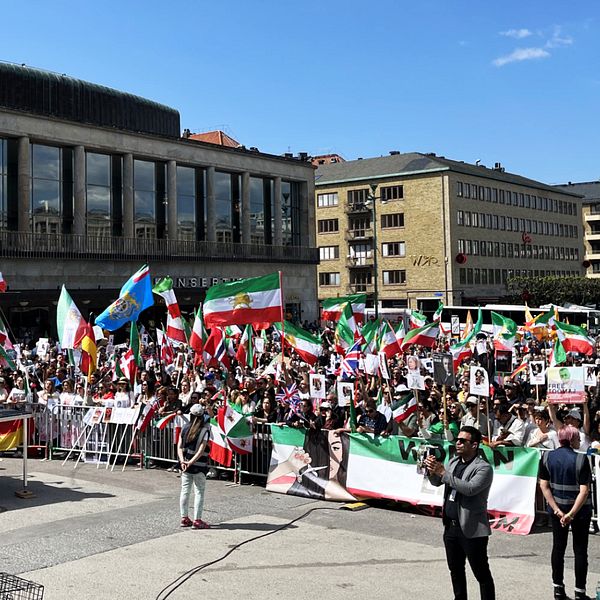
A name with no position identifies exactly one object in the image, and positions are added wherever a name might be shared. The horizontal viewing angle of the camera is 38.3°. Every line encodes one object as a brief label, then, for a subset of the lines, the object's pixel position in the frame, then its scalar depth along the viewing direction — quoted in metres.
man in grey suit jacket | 7.09
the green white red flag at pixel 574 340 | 23.60
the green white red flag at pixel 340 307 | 27.84
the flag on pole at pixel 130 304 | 19.09
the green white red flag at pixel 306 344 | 20.36
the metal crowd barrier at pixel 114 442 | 14.09
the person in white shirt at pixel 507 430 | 12.30
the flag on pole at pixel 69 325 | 19.56
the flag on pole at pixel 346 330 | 23.81
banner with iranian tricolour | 11.20
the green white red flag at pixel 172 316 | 21.38
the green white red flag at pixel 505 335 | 25.61
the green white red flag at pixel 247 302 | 17.80
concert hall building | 46.25
